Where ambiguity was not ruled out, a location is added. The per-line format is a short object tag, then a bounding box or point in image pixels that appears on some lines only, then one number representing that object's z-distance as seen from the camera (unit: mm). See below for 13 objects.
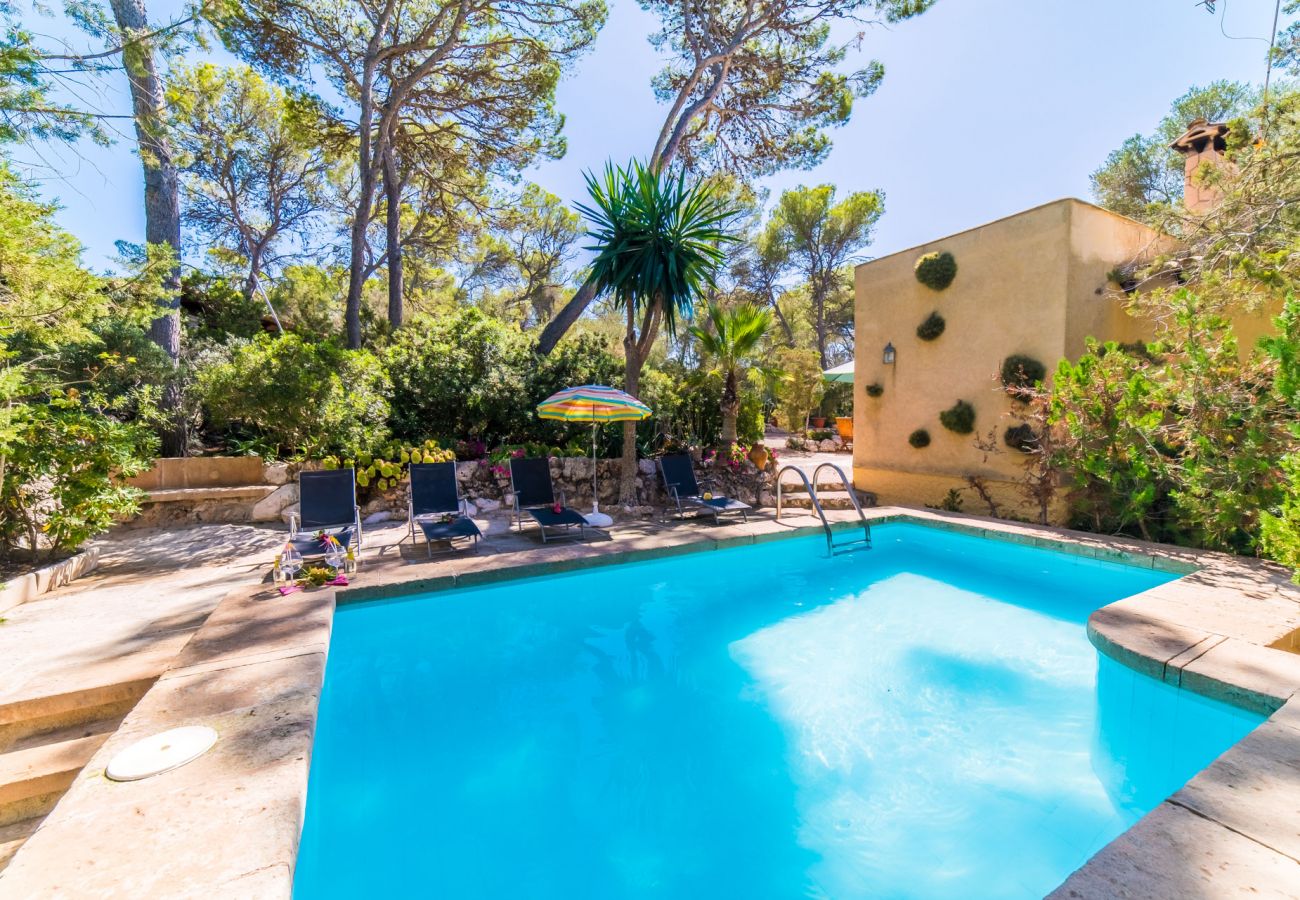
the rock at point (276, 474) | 8383
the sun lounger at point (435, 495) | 7109
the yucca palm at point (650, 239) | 7957
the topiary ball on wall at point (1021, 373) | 8250
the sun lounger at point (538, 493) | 7457
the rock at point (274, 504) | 8141
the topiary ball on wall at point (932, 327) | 9734
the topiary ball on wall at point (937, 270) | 9547
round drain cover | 2285
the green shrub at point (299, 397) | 8055
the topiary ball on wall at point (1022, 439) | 8070
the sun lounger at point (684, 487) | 8297
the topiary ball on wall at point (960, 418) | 9273
